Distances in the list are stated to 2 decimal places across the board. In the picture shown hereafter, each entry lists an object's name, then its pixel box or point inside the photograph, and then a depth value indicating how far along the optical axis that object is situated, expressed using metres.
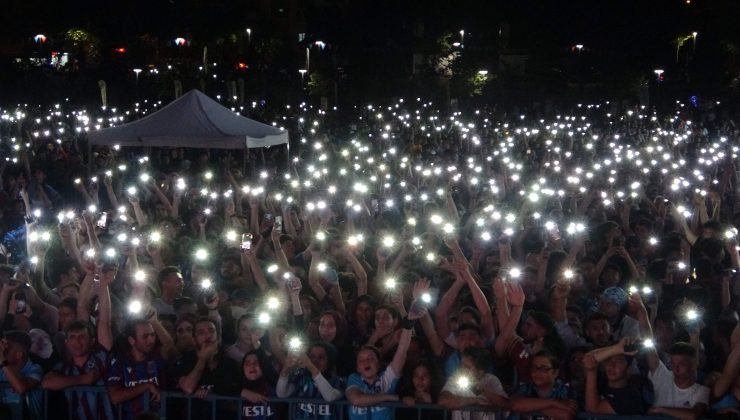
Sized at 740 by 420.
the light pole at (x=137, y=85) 36.65
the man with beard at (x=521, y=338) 6.00
